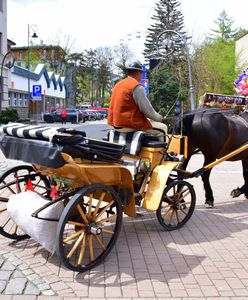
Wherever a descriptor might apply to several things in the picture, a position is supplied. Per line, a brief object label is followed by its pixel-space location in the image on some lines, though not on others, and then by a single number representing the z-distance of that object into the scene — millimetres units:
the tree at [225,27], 58438
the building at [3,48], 28344
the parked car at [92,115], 50881
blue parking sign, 33969
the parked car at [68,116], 40500
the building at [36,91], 39344
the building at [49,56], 66062
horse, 6797
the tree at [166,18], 59312
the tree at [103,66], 78250
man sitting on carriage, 5301
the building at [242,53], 41116
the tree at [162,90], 22302
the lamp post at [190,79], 21025
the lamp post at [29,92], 37300
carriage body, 4129
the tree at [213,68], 33438
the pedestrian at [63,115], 38009
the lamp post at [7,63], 27041
